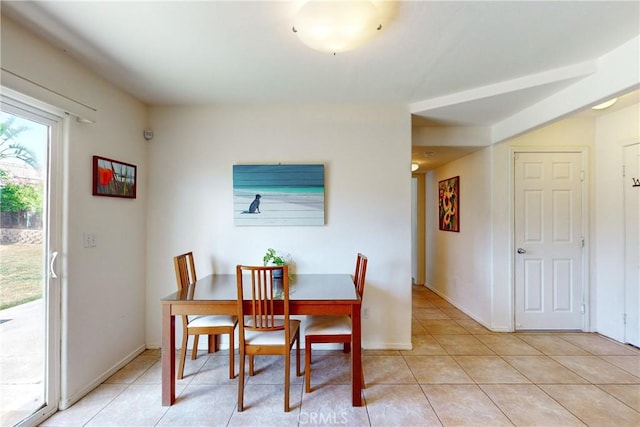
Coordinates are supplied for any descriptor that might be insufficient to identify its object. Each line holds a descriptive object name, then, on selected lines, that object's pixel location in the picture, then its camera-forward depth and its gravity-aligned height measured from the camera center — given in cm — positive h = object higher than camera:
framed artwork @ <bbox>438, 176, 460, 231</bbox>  431 +18
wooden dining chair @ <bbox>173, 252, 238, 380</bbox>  229 -87
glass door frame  195 -30
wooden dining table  205 -68
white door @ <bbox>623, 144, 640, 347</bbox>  290 -27
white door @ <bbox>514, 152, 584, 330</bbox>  336 -28
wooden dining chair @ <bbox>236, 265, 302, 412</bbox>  198 -78
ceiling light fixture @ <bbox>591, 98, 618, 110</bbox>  262 +103
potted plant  262 -42
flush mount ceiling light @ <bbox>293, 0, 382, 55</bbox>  144 +99
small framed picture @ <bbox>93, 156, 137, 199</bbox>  231 +30
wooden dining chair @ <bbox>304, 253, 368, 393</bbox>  218 -87
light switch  218 -20
